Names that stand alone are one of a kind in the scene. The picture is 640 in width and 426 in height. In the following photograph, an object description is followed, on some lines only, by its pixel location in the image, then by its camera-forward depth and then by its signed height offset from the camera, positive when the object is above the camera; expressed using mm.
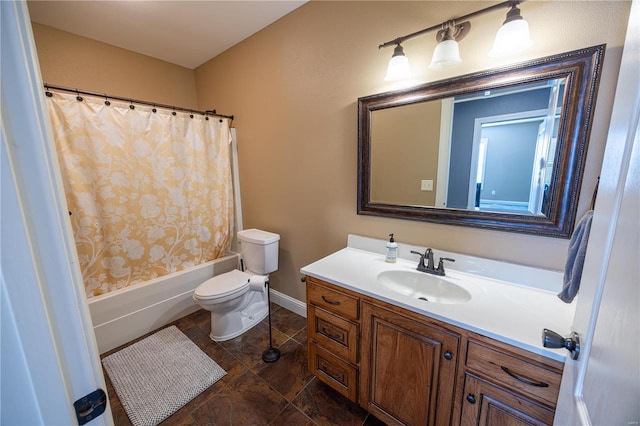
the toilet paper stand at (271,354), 1824 -1311
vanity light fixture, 1081 +614
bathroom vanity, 896 -700
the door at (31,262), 368 -132
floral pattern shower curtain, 1887 -92
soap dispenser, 1588 -497
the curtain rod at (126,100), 1708 +602
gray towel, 848 -310
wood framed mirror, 1088 +137
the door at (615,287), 412 -229
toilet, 1947 -908
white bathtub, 1953 -1099
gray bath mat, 1481 -1338
